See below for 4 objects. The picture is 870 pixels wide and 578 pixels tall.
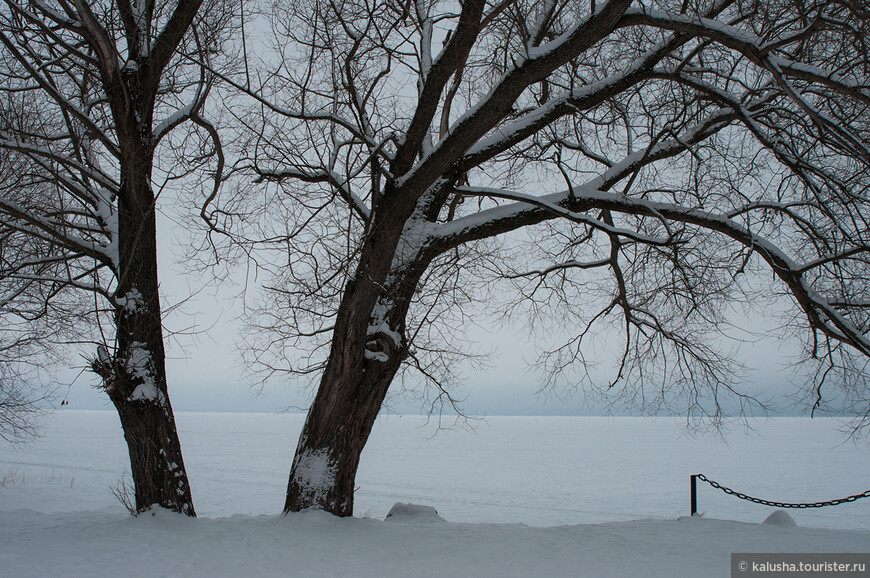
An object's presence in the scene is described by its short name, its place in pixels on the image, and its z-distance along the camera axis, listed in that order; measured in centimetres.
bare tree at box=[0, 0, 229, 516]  663
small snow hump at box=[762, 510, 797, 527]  778
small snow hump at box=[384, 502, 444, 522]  805
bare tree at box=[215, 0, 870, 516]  662
